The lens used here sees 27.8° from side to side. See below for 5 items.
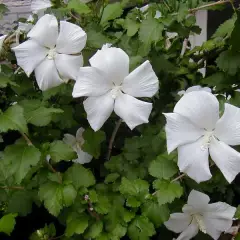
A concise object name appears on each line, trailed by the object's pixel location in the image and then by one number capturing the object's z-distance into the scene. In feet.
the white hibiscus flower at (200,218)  3.15
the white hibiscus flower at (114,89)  2.93
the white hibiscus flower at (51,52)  3.11
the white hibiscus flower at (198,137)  2.68
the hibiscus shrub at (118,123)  2.74
